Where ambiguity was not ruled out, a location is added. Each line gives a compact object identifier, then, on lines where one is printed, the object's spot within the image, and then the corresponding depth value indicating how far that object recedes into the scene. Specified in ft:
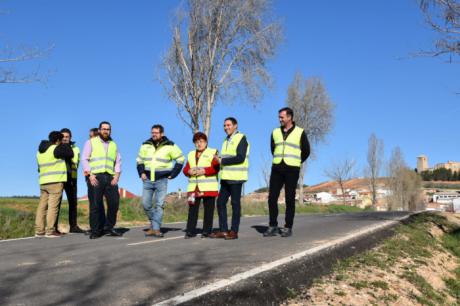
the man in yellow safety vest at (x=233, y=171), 23.66
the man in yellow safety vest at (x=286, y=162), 24.35
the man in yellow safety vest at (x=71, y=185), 30.68
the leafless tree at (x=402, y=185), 230.07
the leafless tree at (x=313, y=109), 130.62
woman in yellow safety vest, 24.25
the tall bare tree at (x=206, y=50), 75.66
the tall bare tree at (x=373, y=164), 198.08
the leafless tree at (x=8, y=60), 35.77
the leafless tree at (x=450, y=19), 36.81
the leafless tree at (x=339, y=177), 194.59
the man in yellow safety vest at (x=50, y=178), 27.76
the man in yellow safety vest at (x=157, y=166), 26.23
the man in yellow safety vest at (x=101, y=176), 26.37
